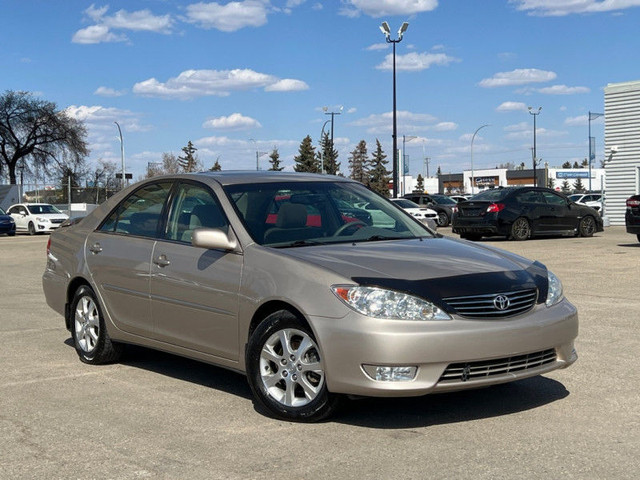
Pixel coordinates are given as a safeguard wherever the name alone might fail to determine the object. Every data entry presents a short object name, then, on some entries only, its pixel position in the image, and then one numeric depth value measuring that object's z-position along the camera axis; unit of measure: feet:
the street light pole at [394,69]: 137.18
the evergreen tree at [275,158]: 341.21
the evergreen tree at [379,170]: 403.48
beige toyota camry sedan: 16.01
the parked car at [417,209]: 117.19
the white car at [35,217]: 130.21
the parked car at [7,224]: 127.13
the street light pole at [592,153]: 226.17
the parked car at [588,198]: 166.09
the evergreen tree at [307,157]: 351.46
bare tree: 224.94
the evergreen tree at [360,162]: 424.87
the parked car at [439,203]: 125.90
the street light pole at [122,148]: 253.24
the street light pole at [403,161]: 269.48
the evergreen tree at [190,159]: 410.47
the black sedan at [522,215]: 78.23
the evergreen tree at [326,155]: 320.99
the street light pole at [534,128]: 269.44
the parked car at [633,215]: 61.87
